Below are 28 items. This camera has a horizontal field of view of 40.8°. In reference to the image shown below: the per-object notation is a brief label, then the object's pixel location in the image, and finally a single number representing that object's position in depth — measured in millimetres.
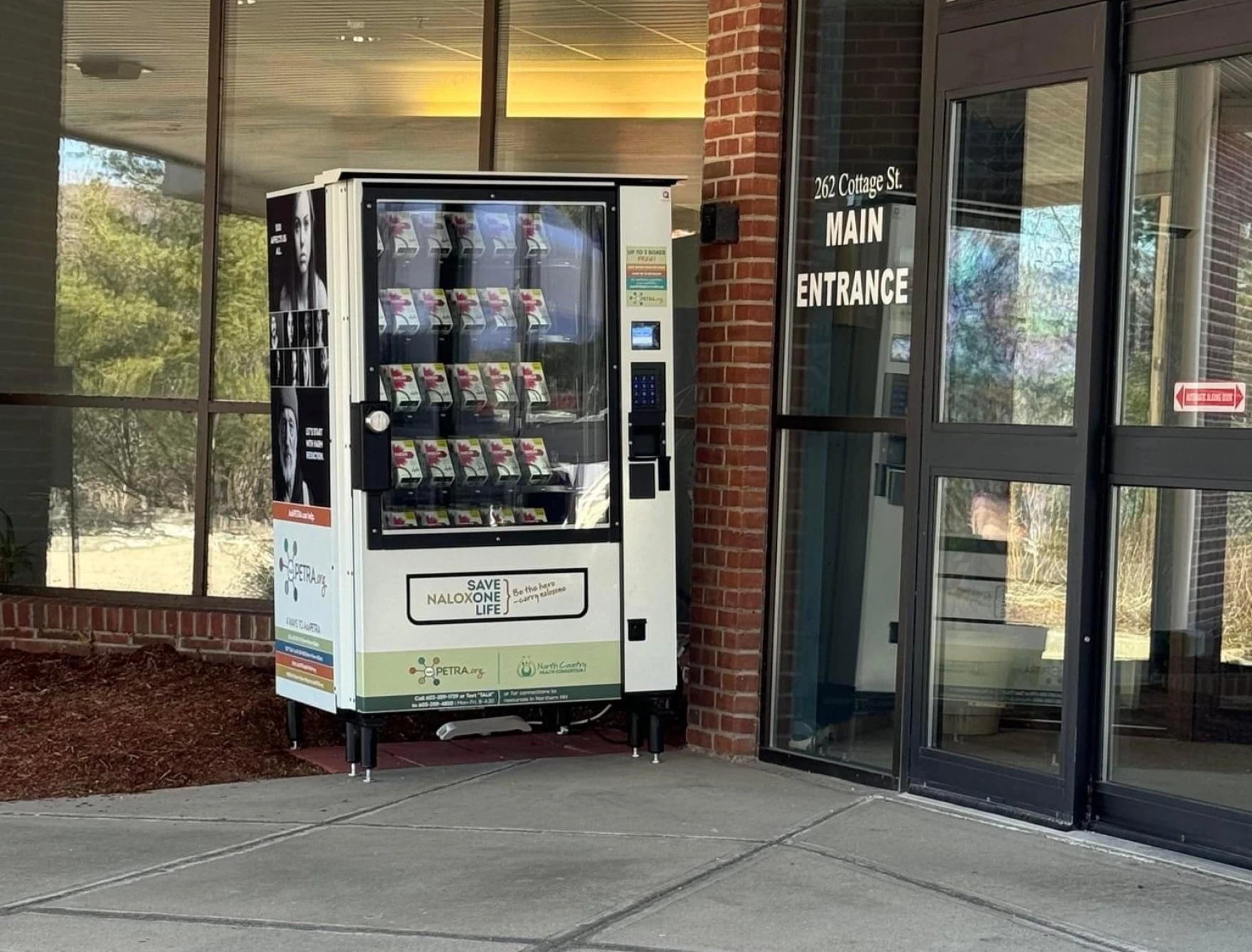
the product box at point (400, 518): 6508
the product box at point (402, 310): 6477
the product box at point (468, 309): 6680
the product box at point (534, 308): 6738
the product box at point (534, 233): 6656
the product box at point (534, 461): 6824
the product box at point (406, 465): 6582
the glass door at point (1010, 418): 5734
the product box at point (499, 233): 6625
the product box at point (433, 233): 6508
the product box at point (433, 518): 6625
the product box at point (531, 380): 6812
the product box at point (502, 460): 6809
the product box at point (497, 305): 6723
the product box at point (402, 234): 6445
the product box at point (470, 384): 6730
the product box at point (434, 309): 6555
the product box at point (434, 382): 6633
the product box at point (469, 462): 6770
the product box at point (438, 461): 6691
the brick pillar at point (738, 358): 6840
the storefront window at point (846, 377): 6445
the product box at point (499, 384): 6773
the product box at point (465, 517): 6719
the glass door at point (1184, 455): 5375
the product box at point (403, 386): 6535
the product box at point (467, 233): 6602
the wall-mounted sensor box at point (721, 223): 6887
